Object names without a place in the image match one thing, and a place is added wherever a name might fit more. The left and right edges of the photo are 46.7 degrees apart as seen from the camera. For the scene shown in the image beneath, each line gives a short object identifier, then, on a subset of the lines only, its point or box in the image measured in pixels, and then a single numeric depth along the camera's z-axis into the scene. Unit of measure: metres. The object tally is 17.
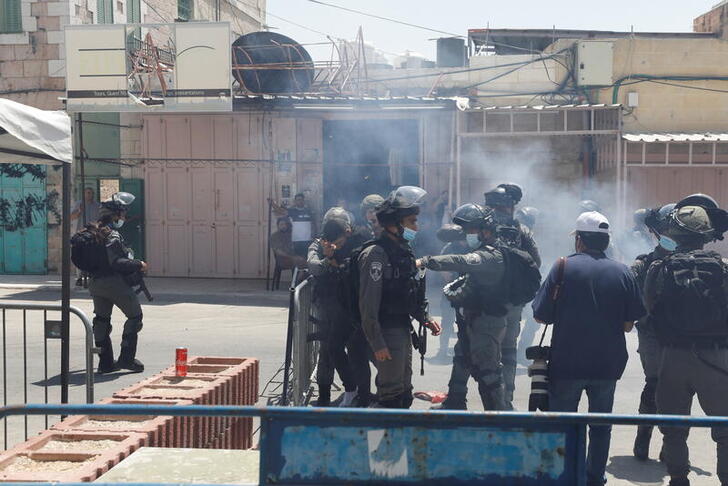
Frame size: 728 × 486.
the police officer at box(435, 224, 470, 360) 8.05
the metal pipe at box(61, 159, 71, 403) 5.59
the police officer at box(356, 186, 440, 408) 5.46
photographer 5.09
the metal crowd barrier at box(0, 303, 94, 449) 5.73
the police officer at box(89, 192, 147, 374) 8.62
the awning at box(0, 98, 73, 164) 5.07
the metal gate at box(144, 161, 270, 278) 17.47
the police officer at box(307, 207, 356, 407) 6.96
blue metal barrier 3.33
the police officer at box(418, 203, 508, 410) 6.38
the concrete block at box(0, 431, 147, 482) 4.00
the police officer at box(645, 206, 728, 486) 5.11
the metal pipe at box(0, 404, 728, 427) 3.30
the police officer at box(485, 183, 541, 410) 7.29
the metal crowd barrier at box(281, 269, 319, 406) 6.67
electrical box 16.45
